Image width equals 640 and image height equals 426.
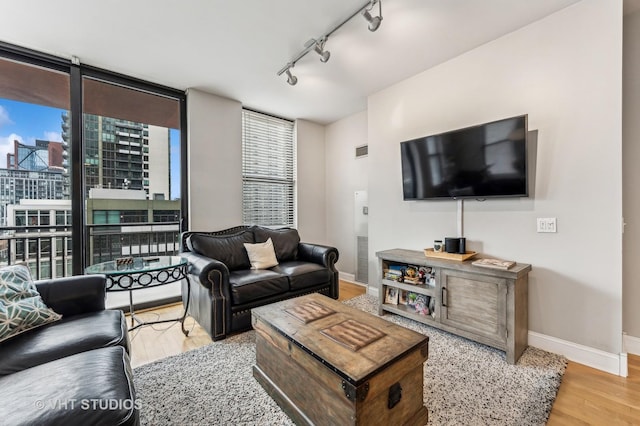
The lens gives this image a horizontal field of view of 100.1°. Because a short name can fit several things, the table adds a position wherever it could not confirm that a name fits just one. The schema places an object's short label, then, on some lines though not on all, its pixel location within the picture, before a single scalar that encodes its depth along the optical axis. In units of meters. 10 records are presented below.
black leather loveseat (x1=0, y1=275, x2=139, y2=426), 0.91
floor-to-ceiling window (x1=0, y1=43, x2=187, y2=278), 2.61
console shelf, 2.01
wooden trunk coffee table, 1.15
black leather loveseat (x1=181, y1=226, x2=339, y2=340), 2.36
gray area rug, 1.49
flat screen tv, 2.19
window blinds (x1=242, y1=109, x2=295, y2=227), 4.06
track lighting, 1.92
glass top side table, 2.16
